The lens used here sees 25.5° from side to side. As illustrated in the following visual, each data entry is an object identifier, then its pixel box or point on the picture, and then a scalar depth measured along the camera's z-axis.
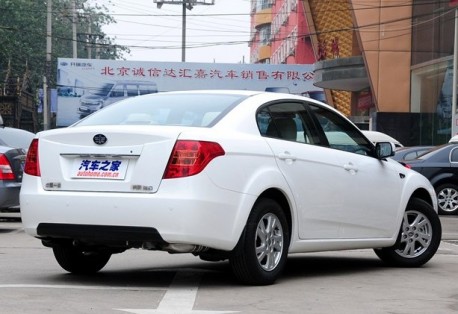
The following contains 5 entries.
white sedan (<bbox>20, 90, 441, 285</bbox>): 7.19
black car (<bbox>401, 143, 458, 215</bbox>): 19.64
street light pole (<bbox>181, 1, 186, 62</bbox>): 66.44
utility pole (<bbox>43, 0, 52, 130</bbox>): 53.12
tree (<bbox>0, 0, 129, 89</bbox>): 64.00
